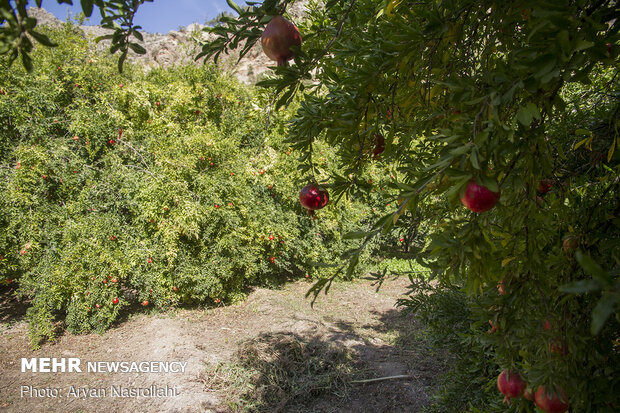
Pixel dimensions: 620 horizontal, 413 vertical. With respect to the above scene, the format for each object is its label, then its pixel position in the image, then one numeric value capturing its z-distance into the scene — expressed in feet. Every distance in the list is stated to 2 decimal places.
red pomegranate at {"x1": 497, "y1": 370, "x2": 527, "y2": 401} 3.33
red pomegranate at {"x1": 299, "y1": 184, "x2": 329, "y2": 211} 4.72
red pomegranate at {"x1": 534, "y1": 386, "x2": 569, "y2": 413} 2.78
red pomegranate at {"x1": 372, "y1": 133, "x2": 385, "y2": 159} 5.30
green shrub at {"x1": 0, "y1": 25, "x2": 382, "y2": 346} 16.19
